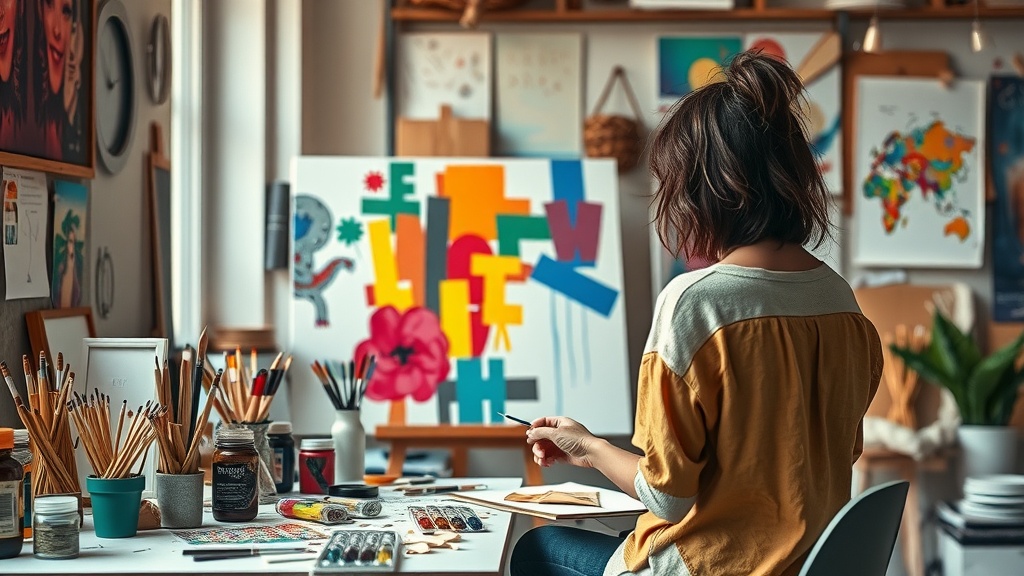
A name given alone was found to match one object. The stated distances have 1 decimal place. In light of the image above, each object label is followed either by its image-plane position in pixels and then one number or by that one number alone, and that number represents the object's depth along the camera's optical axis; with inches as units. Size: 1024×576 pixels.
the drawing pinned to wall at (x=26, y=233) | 83.4
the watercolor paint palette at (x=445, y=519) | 71.6
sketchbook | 76.4
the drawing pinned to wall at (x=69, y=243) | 93.0
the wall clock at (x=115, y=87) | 104.5
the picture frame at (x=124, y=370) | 84.3
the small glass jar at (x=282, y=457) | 88.1
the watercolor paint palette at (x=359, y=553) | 60.2
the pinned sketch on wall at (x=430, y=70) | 167.2
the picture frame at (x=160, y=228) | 120.3
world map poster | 165.2
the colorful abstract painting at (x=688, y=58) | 165.3
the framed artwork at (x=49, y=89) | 82.9
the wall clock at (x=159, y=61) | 120.2
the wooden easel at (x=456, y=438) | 129.0
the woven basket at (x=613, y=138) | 161.5
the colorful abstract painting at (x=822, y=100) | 164.9
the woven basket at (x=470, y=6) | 155.9
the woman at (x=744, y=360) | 61.0
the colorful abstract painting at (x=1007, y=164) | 165.3
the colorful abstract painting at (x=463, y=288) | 144.7
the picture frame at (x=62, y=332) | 86.4
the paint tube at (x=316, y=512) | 74.6
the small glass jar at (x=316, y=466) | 88.0
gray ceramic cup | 72.7
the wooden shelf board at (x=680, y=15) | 162.9
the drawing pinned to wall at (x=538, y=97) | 166.4
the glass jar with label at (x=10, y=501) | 63.8
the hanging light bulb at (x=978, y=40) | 146.7
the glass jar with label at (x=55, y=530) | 63.6
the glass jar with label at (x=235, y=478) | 74.8
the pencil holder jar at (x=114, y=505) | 68.7
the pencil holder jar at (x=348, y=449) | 93.1
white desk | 61.1
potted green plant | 156.2
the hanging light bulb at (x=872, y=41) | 148.1
